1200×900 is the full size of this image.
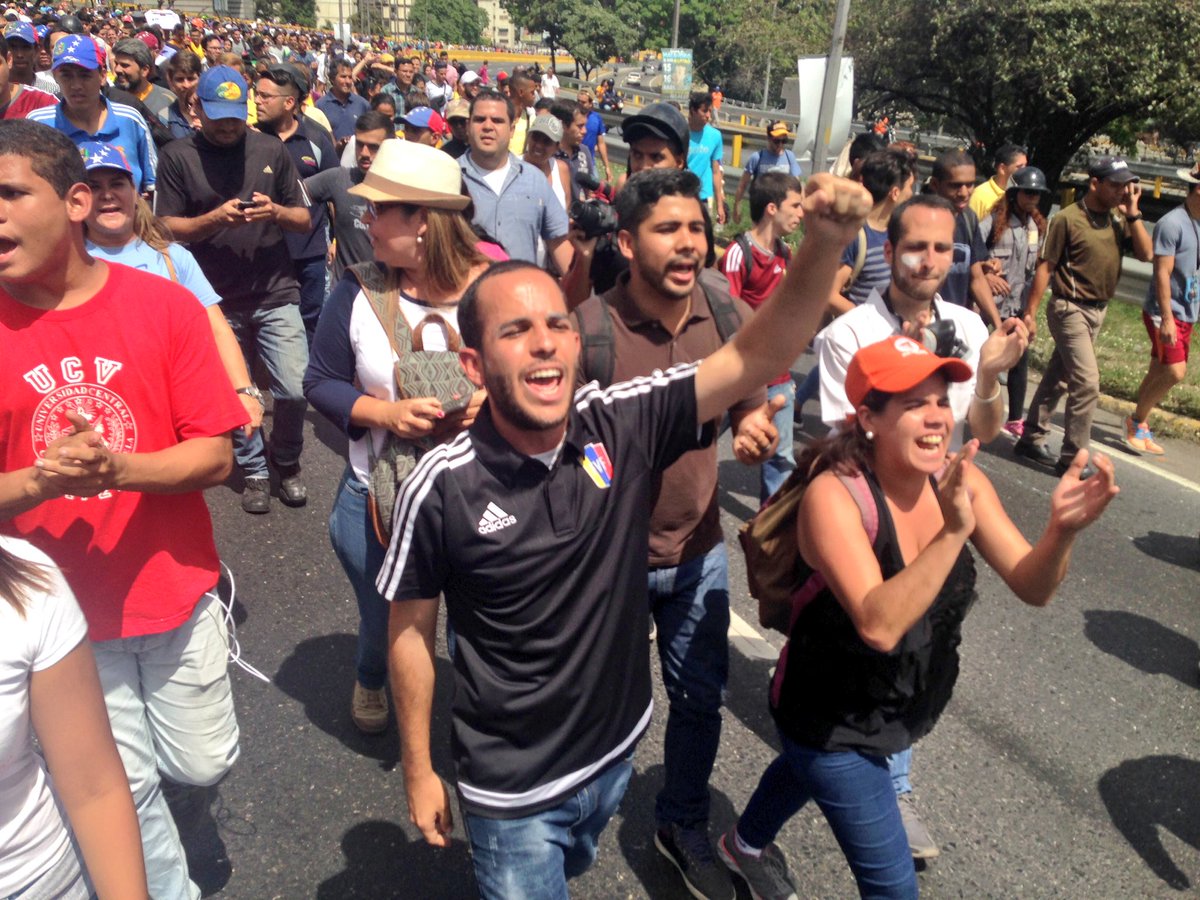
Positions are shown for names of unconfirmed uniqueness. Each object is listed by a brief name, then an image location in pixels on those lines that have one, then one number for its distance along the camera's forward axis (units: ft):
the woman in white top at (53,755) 5.73
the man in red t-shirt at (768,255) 17.15
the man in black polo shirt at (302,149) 21.83
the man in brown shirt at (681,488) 9.69
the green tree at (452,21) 393.91
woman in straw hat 9.97
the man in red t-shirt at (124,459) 7.41
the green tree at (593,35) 282.15
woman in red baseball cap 7.67
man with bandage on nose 11.18
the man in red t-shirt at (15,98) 19.40
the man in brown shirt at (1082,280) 22.34
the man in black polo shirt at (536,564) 6.92
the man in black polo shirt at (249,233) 17.67
